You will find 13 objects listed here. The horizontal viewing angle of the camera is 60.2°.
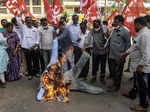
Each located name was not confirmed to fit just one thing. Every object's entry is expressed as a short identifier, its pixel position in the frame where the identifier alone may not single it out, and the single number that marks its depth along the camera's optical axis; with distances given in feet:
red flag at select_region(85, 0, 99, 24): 13.67
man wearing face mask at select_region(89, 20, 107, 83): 11.44
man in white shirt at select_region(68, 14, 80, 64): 12.45
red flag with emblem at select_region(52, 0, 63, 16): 14.41
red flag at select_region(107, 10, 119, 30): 17.17
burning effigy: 9.28
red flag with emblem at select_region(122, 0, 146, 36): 11.43
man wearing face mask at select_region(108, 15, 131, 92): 9.92
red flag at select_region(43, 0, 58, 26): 14.09
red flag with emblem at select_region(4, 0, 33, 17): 14.87
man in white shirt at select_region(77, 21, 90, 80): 12.29
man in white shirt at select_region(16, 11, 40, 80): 12.59
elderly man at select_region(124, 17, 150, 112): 7.27
